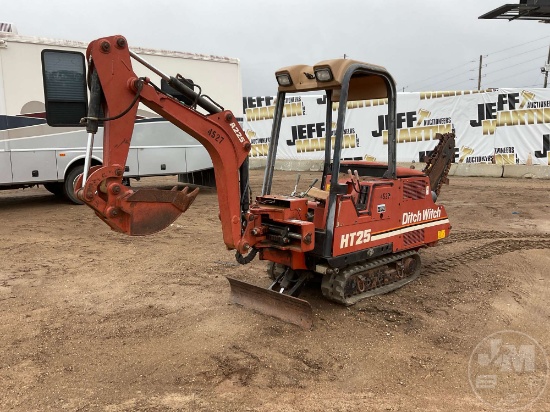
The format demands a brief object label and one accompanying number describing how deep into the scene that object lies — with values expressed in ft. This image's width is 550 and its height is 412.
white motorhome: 31.94
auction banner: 53.52
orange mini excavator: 12.53
